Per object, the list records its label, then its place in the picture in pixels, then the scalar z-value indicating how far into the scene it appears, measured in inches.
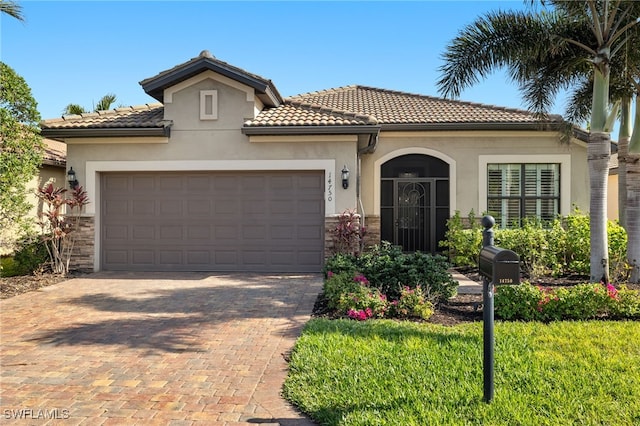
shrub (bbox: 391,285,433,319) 267.6
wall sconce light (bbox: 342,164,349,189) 437.0
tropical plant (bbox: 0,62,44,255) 358.0
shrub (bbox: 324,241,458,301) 298.5
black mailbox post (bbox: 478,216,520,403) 138.2
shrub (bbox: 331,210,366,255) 428.8
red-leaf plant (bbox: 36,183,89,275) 416.5
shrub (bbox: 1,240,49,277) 429.1
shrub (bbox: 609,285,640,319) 262.4
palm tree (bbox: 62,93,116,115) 832.3
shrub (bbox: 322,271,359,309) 287.0
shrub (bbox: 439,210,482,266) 481.7
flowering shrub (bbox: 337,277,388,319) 270.9
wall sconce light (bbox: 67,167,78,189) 451.6
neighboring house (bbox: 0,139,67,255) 556.6
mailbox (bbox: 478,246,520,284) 137.9
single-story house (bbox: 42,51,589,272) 441.7
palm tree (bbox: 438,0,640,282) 339.9
